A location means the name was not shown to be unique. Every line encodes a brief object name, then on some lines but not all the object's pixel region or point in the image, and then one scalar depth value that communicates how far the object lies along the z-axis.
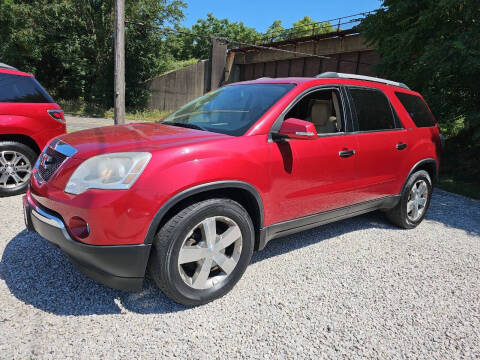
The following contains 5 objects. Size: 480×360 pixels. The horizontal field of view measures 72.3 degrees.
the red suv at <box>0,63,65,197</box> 4.43
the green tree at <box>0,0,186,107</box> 22.16
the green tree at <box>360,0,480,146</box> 6.39
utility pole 9.08
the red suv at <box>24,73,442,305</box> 2.11
